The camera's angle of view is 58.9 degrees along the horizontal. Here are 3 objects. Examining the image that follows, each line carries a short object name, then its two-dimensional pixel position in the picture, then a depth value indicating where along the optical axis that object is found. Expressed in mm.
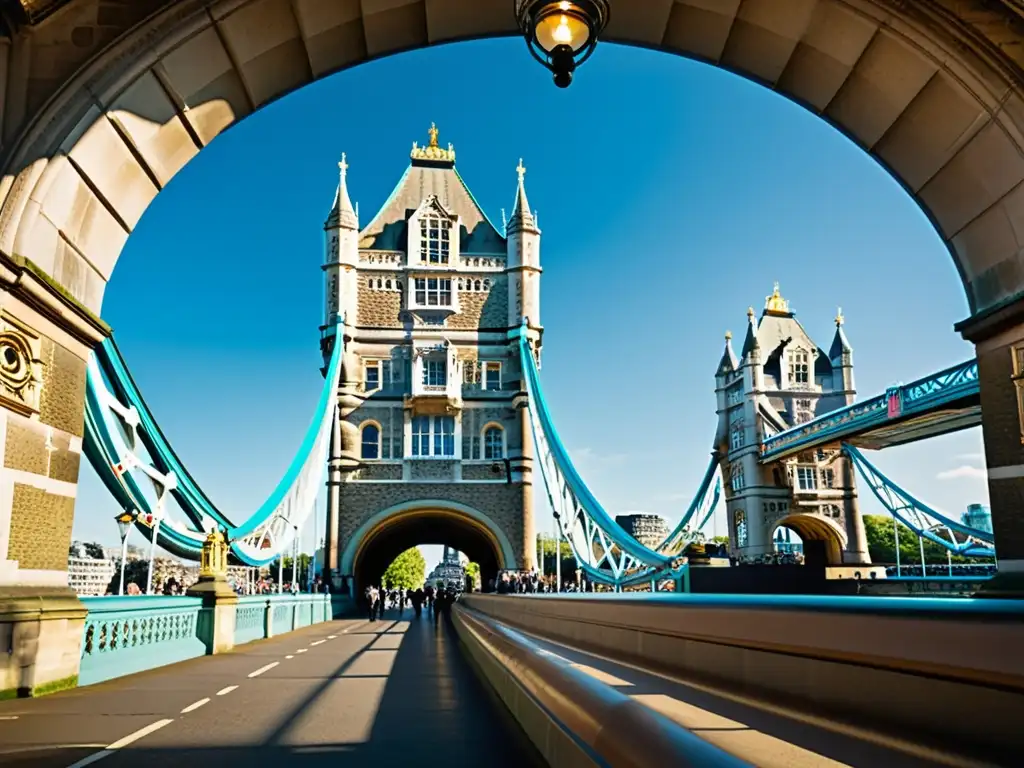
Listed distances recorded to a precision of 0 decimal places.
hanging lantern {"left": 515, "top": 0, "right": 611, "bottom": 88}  4020
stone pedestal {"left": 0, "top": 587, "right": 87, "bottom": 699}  5050
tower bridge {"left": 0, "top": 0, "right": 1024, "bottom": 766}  1015
